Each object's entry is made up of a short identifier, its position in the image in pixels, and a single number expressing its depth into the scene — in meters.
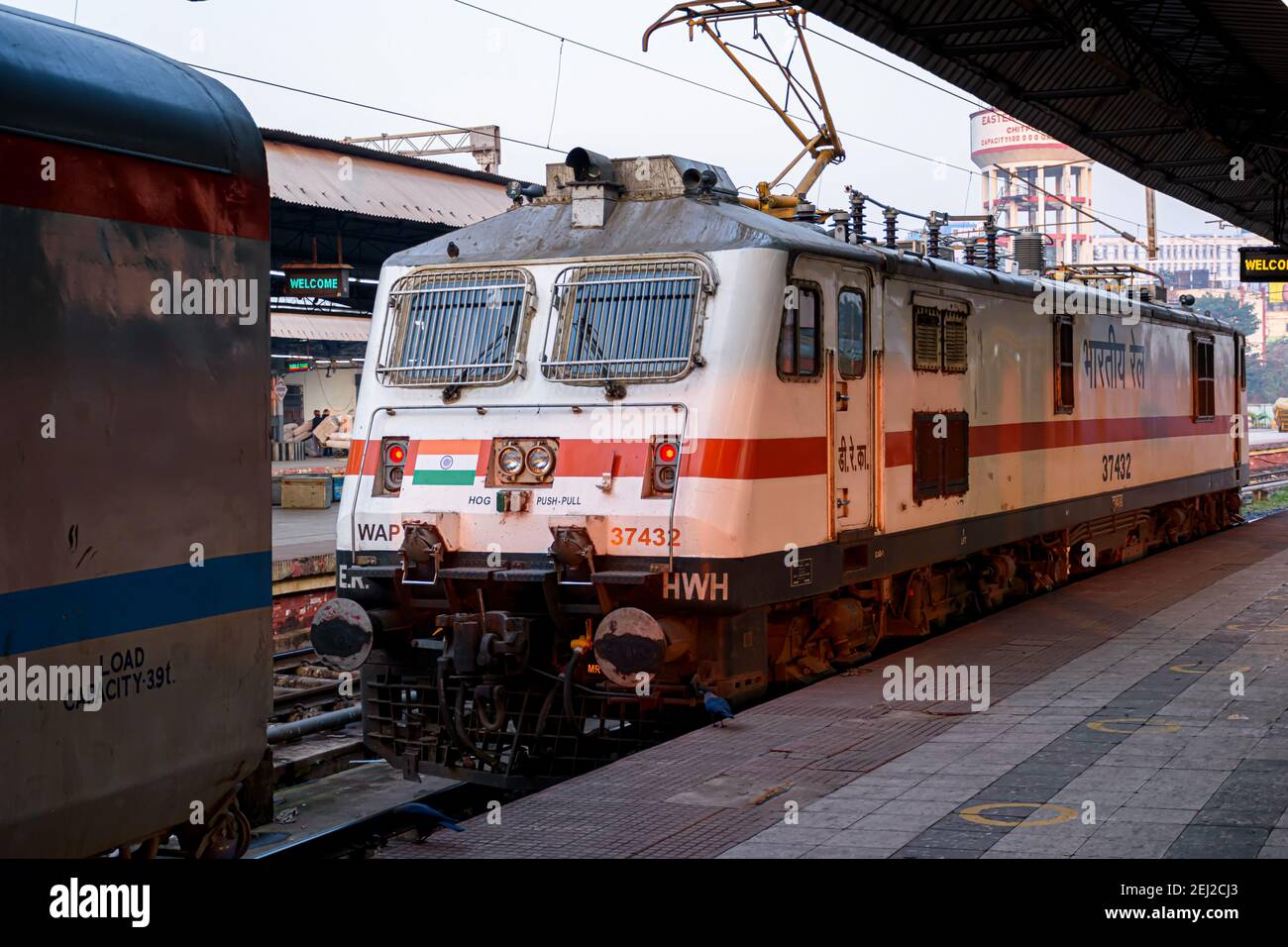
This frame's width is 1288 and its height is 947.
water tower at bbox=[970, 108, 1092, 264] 113.31
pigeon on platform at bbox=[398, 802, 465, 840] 7.09
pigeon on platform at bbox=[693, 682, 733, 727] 9.07
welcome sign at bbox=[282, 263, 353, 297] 21.75
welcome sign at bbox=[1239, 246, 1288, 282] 23.48
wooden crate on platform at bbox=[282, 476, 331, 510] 29.67
